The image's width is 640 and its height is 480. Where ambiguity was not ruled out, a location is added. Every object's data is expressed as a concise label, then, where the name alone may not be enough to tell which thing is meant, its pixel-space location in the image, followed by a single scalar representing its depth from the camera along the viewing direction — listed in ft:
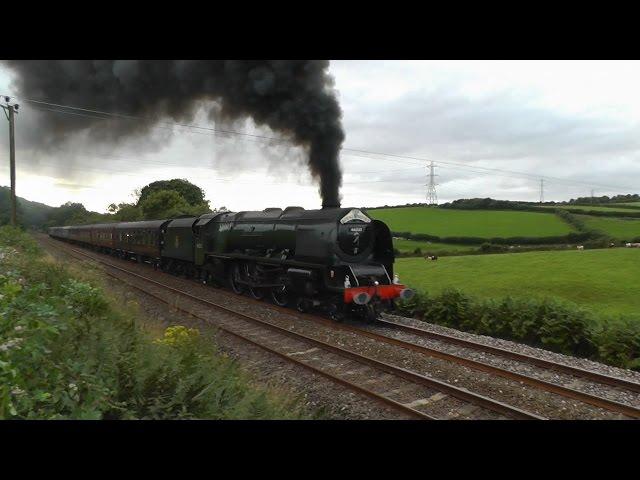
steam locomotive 40.32
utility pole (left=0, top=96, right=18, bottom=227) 78.20
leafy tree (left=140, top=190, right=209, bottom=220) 175.11
